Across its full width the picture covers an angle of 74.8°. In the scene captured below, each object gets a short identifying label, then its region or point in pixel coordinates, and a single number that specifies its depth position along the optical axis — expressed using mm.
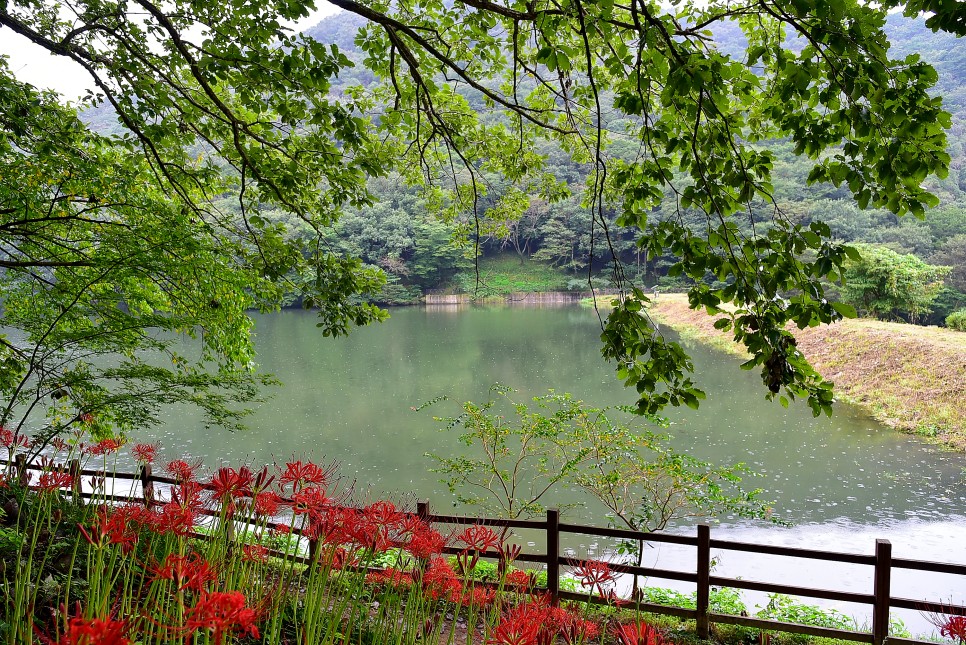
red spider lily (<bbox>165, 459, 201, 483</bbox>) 1536
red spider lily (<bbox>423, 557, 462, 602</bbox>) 1470
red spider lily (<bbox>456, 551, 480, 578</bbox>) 1402
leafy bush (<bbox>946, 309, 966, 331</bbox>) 18655
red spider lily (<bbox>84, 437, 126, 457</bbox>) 1878
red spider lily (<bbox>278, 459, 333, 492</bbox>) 1347
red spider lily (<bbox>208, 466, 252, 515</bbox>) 1264
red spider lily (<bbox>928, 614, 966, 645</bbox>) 1363
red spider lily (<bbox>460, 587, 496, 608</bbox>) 1597
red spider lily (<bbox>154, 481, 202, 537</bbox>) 1230
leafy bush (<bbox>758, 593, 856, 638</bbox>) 5195
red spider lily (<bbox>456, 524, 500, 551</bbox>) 1385
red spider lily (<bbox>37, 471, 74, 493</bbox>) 1568
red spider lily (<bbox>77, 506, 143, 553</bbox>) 1136
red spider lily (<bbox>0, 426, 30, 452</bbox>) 2104
